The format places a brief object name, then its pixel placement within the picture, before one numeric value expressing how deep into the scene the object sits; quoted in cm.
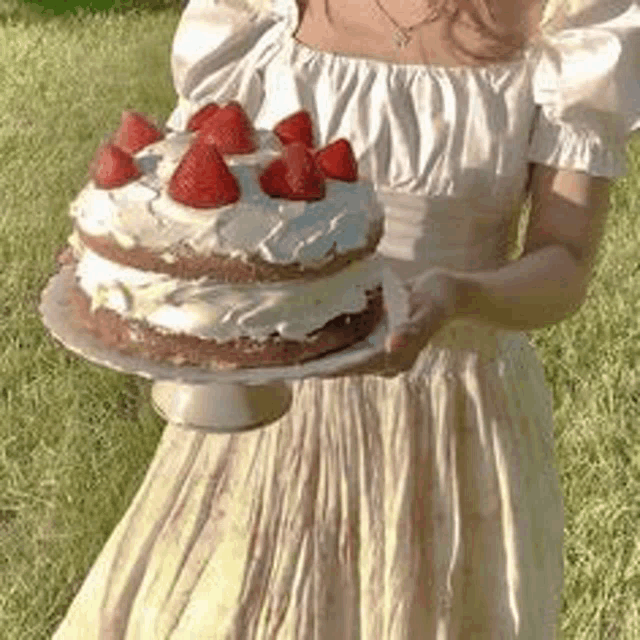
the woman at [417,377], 235
